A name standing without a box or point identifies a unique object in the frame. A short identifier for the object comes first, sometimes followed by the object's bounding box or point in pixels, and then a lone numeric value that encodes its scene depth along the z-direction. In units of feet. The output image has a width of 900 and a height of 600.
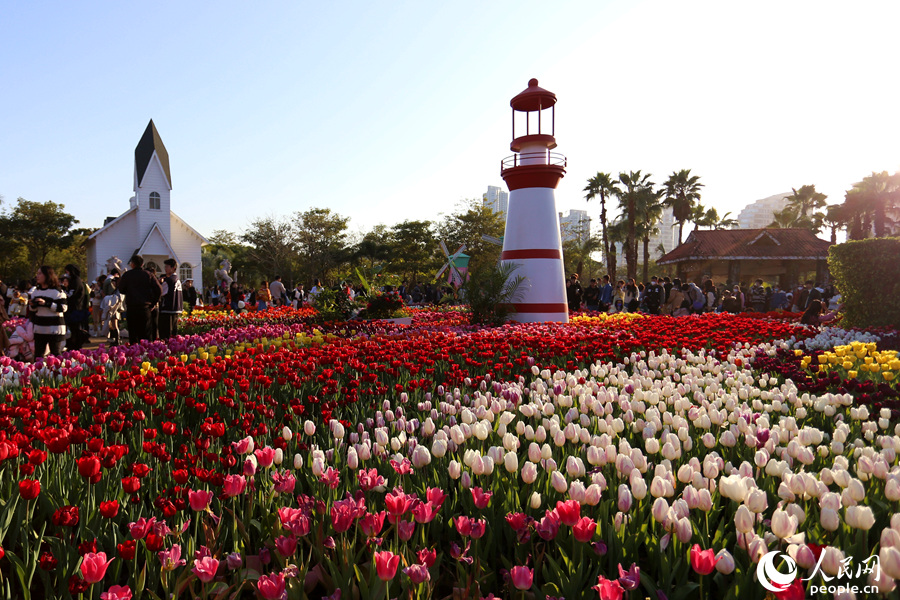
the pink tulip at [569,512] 6.47
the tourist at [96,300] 58.80
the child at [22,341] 31.91
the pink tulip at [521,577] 5.73
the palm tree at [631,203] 151.33
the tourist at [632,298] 67.41
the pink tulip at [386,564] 5.54
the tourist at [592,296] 77.05
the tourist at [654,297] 63.72
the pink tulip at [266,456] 8.53
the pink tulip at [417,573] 5.71
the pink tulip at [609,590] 5.20
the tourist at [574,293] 69.92
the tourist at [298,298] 93.86
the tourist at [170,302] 38.24
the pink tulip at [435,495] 7.03
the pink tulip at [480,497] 7.17
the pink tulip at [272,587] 5.42
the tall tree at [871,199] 135.85
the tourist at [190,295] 58.65
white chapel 122.93
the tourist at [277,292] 73.20
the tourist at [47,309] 30.32
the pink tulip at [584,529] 6.33
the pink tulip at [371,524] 6.56
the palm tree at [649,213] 155.43
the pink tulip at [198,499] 7.09
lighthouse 50.98
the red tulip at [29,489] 7.07
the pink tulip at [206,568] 5.81
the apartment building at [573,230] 181.80
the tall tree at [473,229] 162.91
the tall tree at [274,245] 167.63
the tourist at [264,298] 70.95
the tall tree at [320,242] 169.78
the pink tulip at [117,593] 5.35
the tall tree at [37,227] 150.00
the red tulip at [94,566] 5.63
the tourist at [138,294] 32.71
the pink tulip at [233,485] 7.42
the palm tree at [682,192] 161.27
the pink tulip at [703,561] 5.54
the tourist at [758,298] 65.72
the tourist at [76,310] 38.75
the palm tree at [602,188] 160.35
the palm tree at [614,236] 161.58
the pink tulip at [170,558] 6.16
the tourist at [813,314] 40.19
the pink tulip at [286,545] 6.31
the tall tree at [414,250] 168.35
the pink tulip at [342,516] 6.56
